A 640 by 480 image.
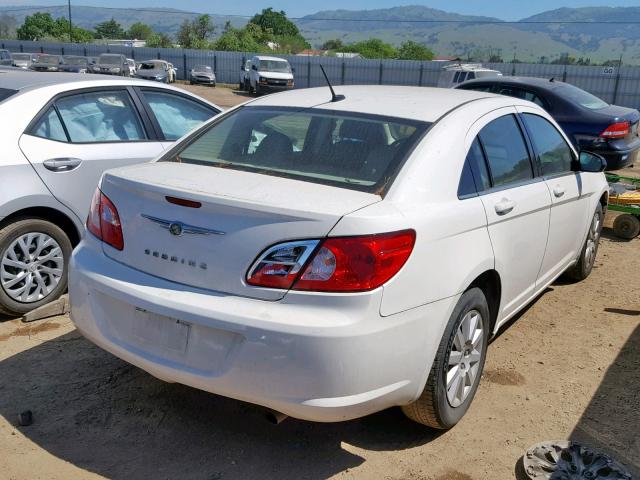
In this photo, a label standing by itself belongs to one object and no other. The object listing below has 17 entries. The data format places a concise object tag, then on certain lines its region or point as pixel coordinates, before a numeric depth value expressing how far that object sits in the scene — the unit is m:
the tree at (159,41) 113.40
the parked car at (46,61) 35.44
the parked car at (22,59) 37.86
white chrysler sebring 2.62
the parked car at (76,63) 36.31
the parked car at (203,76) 45.69
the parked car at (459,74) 28.06
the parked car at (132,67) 39.71
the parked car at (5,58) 37.69
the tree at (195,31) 105.38
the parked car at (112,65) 38.97
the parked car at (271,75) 37.53
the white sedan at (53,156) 4.43
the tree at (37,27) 109.06
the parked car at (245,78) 42.01
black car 9.31
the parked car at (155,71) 38.75
